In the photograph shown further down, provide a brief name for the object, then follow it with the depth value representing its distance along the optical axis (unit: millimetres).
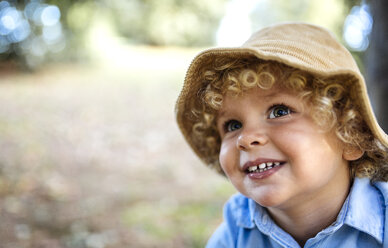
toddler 561
